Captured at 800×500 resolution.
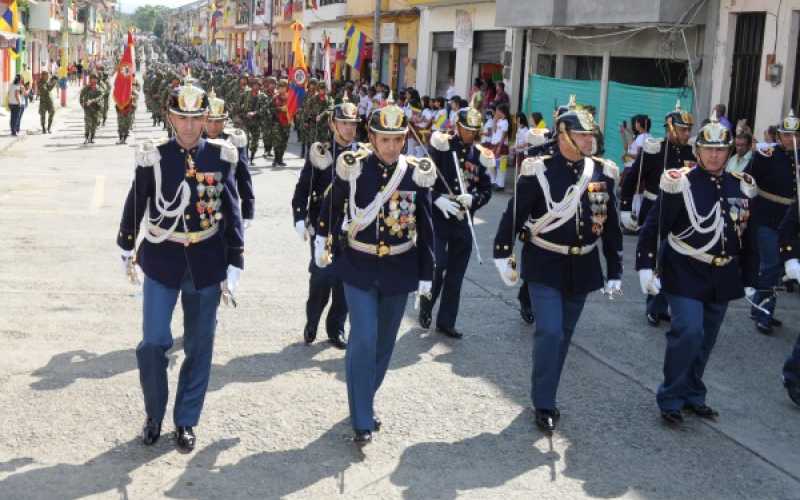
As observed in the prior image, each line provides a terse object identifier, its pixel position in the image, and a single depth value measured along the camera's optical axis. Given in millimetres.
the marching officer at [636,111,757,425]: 7035
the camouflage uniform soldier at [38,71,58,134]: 28594
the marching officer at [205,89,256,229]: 7215
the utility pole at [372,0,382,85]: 34125
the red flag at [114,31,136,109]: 27375
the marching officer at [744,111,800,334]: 10156
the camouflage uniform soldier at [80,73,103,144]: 26141
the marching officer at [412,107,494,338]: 8961
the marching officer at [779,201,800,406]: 7750
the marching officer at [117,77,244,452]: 6191
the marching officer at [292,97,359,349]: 8406
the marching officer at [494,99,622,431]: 6867
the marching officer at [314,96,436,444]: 6410
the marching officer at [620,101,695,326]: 10133
